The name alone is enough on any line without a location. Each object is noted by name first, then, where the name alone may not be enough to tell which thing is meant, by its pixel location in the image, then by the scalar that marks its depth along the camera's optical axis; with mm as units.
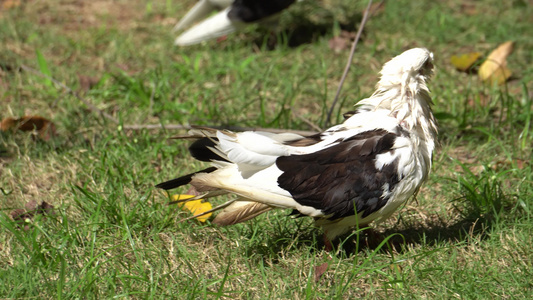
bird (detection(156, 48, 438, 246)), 4895
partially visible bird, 9875
